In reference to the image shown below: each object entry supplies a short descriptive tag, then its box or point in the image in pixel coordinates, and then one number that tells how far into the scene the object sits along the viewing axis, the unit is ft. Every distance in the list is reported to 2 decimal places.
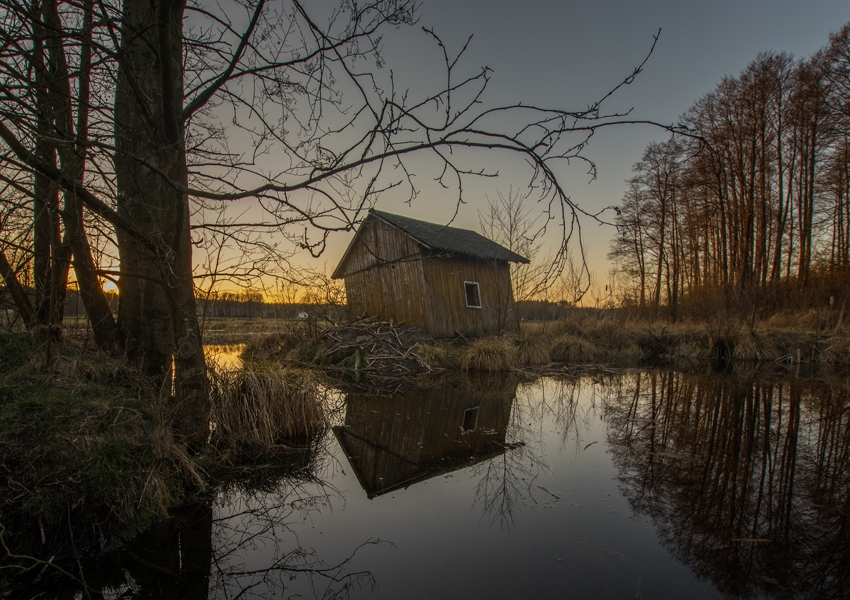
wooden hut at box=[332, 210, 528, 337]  52.49
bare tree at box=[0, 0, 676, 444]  8.14
